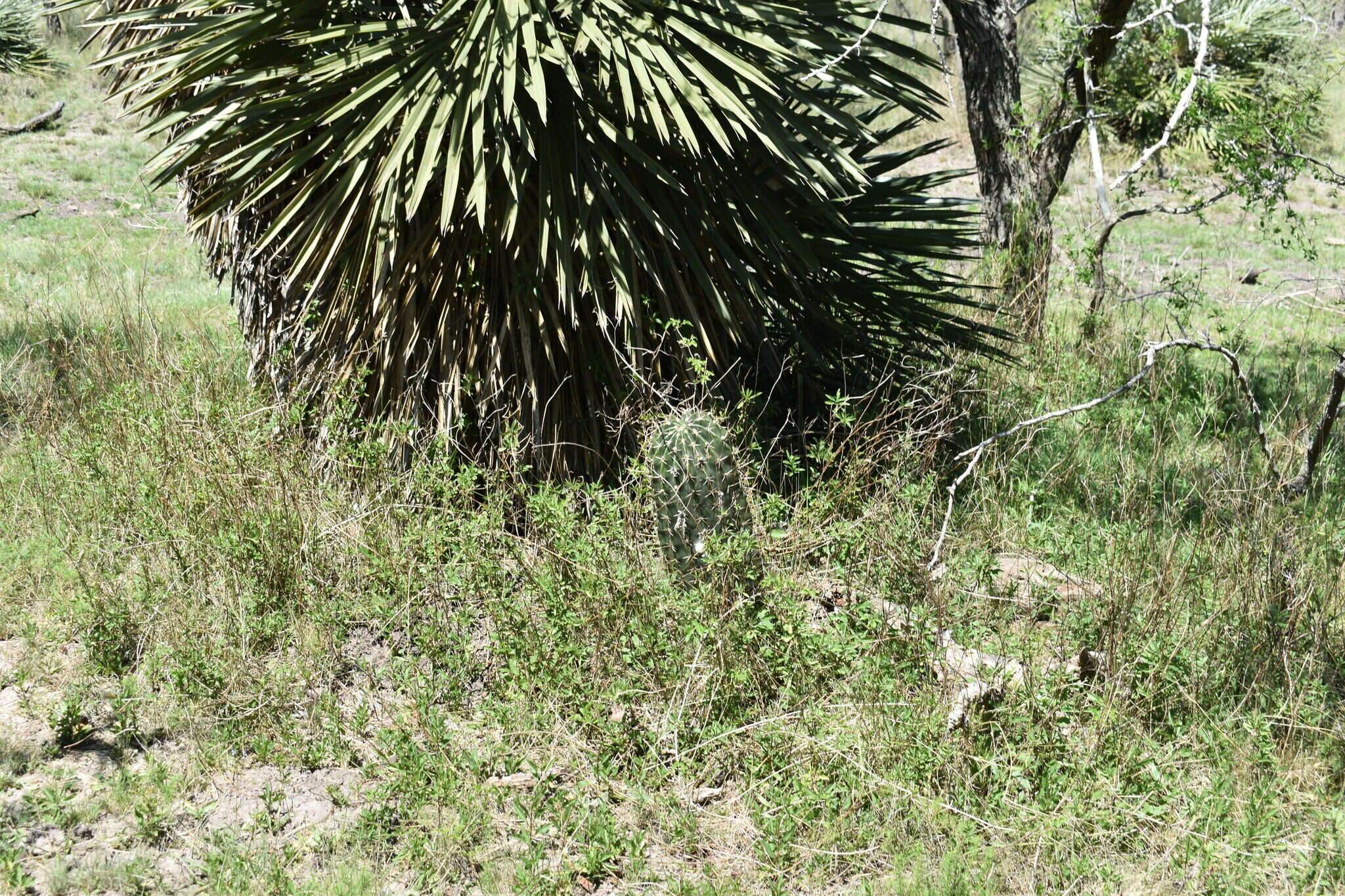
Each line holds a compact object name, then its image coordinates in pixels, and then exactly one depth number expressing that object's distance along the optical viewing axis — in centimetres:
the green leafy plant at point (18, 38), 733
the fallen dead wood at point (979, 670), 329
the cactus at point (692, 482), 385
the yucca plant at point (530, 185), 405
